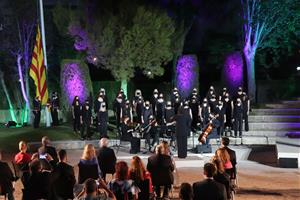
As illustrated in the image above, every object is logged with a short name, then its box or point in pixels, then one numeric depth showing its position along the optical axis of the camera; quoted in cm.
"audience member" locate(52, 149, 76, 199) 923
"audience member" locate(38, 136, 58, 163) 1125
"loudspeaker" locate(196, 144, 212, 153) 2031
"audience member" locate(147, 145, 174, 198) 1077
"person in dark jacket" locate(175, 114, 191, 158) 1834
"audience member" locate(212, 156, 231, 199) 919
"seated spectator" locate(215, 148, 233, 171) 1093
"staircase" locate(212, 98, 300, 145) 2364
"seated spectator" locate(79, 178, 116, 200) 747
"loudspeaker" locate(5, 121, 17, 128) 3089
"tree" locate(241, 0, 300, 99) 3153
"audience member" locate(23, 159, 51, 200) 862
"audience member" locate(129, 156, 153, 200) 910
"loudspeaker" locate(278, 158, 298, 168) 1767
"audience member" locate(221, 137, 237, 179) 1131
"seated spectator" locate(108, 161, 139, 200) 855
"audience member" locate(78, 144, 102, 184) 984
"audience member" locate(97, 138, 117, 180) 1152
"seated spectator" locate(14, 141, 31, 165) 1105
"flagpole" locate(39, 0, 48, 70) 2537
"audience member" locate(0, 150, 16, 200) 997
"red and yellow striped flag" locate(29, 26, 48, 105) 2431
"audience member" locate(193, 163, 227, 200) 763
